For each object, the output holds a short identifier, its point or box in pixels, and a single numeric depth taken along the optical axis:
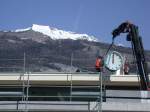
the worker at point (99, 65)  30.95
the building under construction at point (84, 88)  29.45
